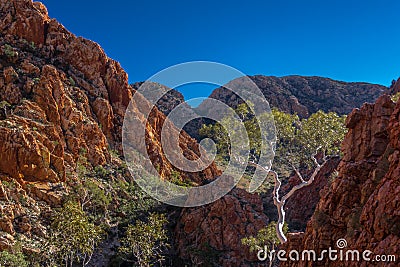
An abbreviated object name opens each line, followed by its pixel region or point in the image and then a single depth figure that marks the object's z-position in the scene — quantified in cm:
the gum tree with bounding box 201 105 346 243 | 2252
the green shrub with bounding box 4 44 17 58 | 5196
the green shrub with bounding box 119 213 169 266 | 3603
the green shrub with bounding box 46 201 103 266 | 3133
